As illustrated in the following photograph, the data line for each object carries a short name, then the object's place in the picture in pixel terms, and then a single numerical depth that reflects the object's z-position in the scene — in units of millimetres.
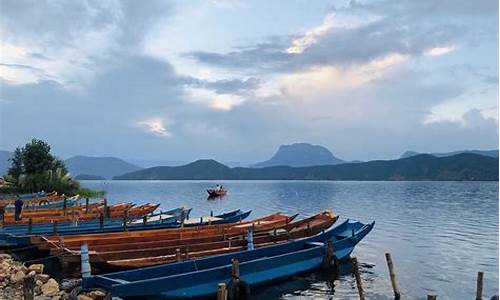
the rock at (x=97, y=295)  15941
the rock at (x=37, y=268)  19503
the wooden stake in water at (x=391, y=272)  17500
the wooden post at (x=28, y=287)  12839
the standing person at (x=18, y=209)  32938
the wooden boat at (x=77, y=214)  33194
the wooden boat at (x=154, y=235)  22453
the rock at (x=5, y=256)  22562
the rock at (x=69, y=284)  18783
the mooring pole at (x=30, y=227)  26953
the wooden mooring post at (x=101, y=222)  30434
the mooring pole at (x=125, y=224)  29719
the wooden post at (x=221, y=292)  12070
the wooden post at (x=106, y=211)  36531
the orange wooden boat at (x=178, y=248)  19875
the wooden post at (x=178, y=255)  19697
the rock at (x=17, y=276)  17984
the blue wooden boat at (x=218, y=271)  15828
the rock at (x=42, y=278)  17922
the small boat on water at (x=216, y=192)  118562
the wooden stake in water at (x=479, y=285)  14328
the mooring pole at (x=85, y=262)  17239
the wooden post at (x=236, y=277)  17436
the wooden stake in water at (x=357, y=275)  16047
